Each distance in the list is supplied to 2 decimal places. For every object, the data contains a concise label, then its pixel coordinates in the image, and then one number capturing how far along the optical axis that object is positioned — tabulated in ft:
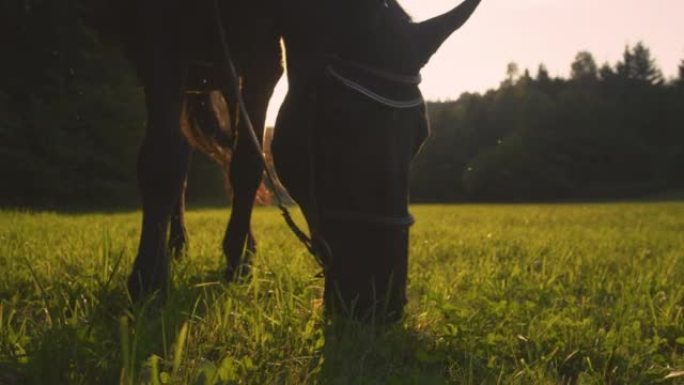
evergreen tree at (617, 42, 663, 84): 323.16
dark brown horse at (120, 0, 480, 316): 7.80
